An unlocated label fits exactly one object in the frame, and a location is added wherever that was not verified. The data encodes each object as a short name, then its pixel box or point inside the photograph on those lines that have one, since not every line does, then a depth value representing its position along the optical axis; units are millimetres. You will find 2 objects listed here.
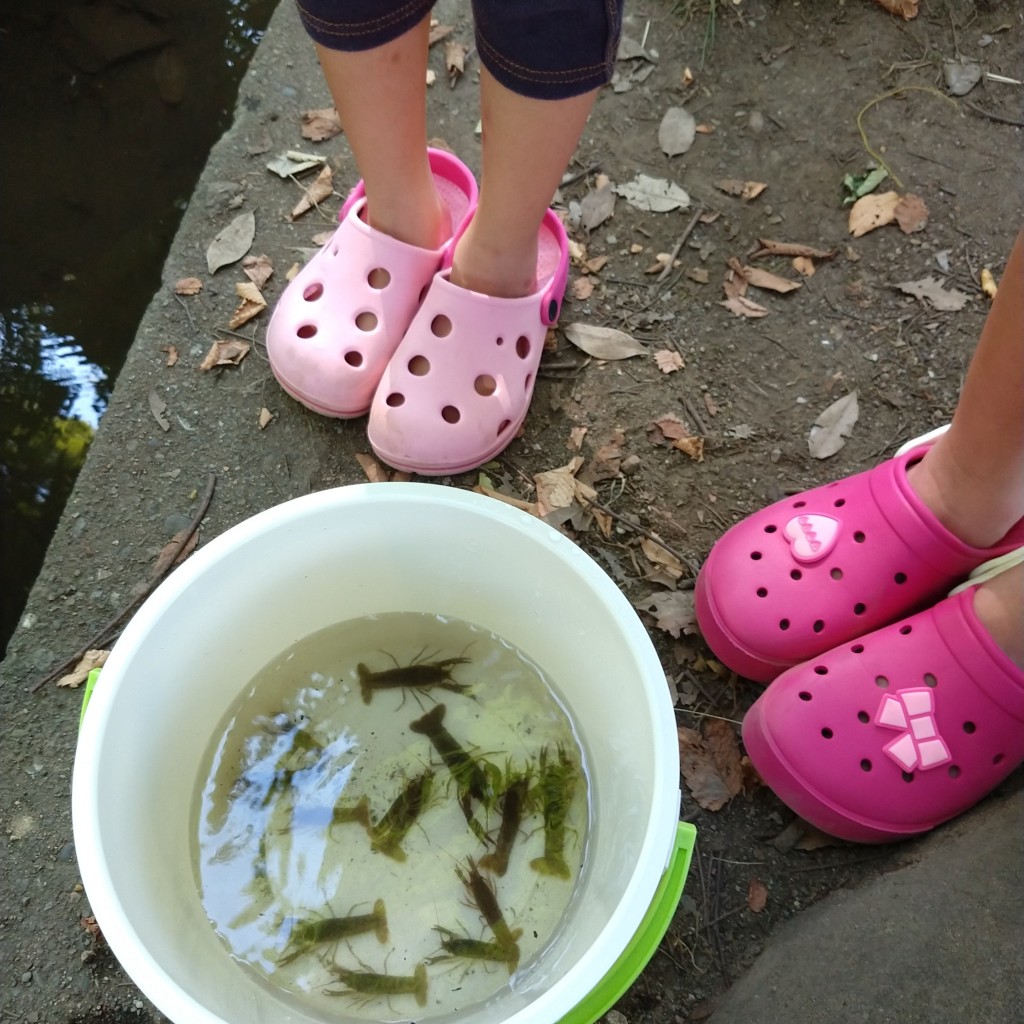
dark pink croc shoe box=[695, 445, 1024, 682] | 589
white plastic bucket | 478
